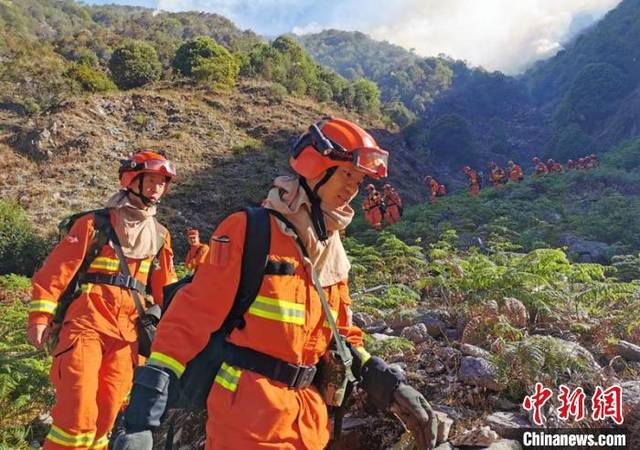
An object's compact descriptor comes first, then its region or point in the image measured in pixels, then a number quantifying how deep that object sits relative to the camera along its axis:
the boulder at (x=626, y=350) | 3.78
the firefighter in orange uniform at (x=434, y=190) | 18.30
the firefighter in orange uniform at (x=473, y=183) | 18.80
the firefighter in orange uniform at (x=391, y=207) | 14.34
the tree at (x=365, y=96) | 37.00
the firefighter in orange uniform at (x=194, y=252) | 8.16
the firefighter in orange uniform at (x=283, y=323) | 1.67
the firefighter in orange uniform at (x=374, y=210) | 14.10
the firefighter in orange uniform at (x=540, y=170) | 20.59
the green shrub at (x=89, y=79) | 22.88
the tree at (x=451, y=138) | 48.72
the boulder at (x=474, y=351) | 3.57
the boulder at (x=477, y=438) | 2.75
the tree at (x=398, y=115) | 43.38
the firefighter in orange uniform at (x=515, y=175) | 20.07
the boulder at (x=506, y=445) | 2.74
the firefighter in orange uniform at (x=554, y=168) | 21.14
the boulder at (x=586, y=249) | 9.03
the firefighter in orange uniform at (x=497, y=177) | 19.67
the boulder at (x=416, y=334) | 4.23
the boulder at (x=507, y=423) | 2.89
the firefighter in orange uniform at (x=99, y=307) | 2.74
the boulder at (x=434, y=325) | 4.48
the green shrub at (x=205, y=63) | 26.81
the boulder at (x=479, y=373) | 3.26
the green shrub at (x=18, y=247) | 11.79
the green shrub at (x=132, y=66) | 24.70
